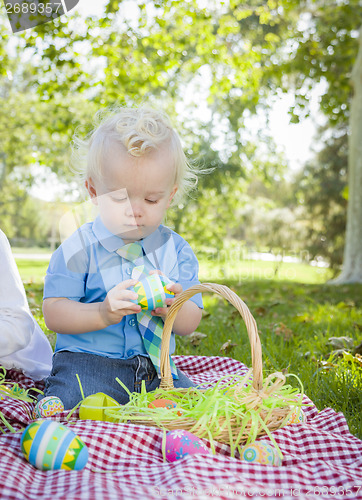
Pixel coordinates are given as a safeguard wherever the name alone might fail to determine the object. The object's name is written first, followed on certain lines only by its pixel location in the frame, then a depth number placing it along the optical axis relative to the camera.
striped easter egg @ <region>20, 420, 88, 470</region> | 1.28
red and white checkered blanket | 1.11
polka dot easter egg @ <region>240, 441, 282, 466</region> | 1.39
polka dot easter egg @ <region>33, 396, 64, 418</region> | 1.62
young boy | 1.82
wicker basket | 1.49
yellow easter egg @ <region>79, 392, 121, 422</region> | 1.59
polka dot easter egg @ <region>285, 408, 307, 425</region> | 1.66
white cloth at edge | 1.89
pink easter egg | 1.38
